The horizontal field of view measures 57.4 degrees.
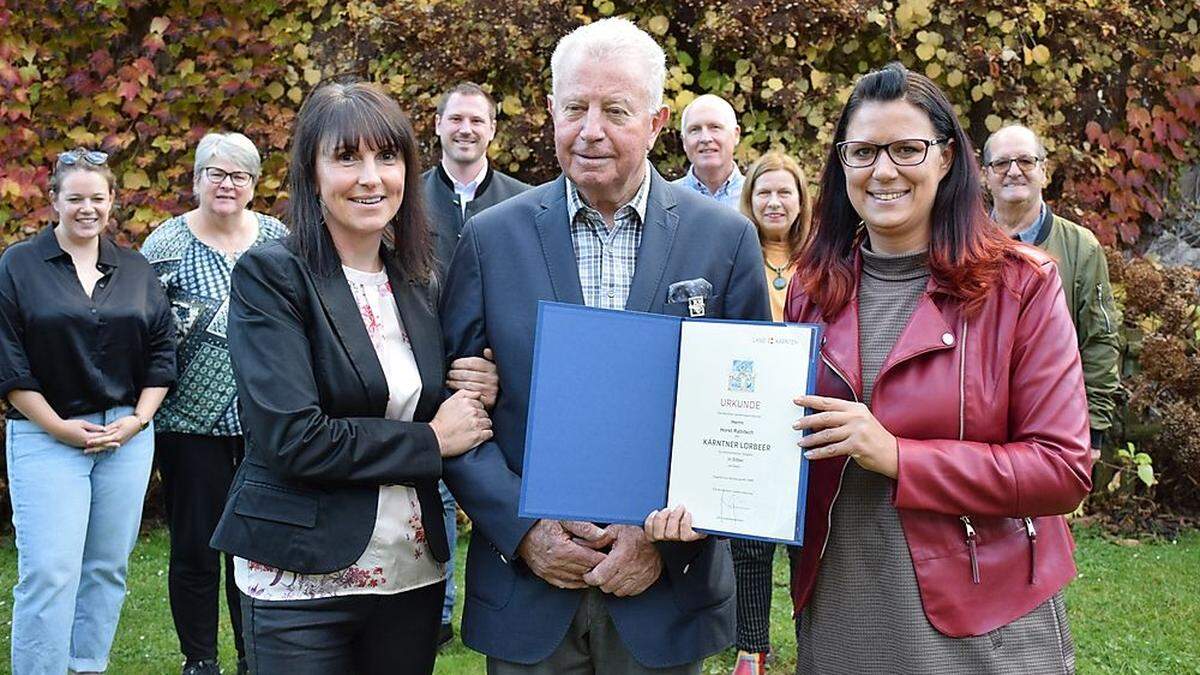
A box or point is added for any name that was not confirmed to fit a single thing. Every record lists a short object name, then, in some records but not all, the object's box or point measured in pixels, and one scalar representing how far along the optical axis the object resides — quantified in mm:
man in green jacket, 5016
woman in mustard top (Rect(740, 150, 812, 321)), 5414
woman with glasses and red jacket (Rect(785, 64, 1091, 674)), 2166
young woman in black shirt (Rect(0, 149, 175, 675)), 4258
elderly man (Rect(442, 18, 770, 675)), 2480
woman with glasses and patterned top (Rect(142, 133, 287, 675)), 4637
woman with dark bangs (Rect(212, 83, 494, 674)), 2521
